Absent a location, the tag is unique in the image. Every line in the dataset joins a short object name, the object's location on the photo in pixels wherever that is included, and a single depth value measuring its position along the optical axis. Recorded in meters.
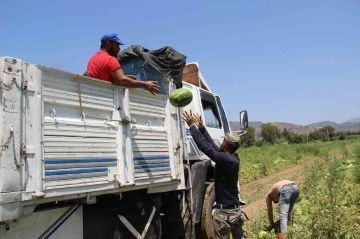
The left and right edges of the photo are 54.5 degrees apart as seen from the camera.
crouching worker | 6.62
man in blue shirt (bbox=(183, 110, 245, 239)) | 4.95
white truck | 3.19
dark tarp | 6.12
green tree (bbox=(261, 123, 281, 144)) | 89.38
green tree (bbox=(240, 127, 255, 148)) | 70.78
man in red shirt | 4.44
